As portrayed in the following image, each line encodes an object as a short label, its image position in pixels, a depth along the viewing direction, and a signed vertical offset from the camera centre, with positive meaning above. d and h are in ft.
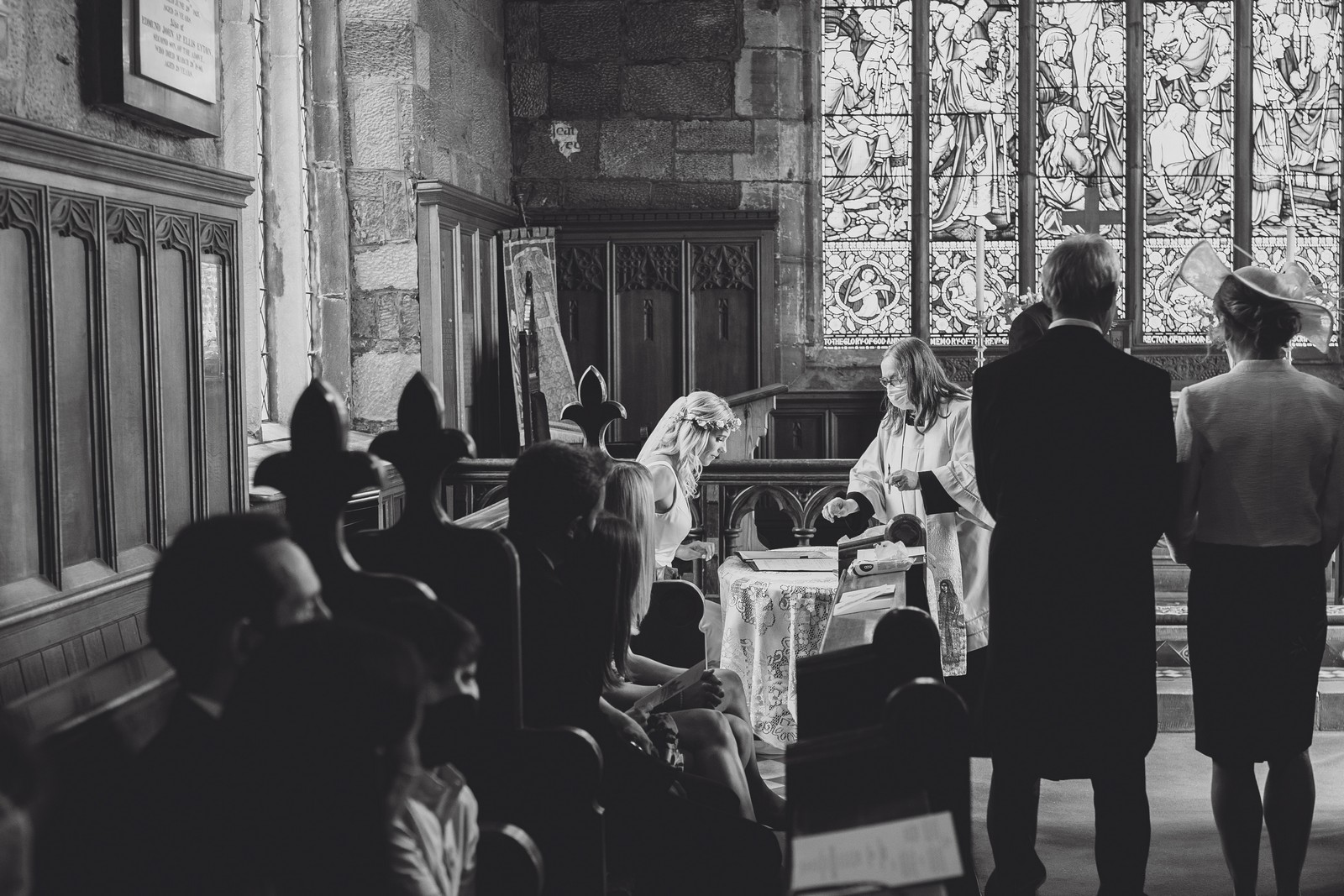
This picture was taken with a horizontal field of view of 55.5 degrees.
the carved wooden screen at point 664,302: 25.81 +1.67
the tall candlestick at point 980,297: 23.44 +1.55
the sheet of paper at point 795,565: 12.01 -1.74
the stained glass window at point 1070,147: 27.35 +4.98
